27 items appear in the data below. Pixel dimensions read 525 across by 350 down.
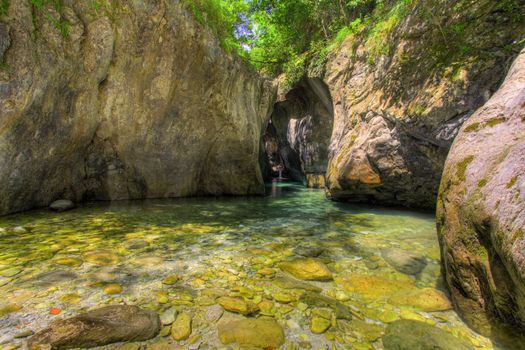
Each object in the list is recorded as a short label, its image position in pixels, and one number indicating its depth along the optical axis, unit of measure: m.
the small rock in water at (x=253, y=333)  1.84
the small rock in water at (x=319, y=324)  2.01
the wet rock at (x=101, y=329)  1.70
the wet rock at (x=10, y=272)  2.65
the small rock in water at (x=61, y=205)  5.95
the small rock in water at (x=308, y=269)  2.88
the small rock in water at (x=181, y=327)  1.89
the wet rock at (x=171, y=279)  2.63
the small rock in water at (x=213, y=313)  2.10
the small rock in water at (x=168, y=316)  2.03
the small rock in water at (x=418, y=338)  1.80
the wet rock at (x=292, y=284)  2.64
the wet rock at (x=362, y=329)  1.93
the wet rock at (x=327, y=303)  2.21
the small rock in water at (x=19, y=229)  4.14
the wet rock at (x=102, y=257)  3.06
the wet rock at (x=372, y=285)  2.55
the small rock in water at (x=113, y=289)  2.40
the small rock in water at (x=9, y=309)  2.01
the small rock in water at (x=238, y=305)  2.22
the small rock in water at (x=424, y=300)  2.29
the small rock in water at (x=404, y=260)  3.12
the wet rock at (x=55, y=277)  2.55
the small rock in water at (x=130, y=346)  1.72
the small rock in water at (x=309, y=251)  3.55
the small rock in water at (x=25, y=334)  1.76
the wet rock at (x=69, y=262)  2.97
